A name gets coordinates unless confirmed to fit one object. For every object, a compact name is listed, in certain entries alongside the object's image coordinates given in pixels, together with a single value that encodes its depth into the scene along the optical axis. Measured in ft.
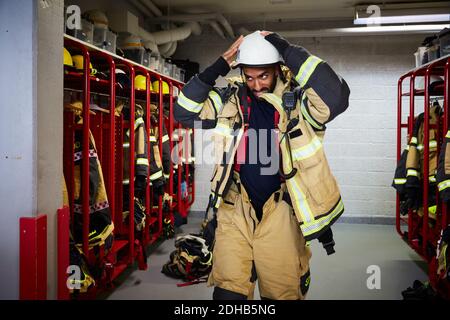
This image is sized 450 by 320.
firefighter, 6.91
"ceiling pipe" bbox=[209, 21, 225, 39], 19.64
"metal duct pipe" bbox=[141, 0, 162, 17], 18.28
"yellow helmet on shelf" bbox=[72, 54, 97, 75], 9.99
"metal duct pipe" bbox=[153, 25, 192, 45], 18.70
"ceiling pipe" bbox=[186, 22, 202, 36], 19.84
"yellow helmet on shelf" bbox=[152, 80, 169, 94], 15.29
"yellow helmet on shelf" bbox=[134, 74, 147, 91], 13.85
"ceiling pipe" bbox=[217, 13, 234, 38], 19.03
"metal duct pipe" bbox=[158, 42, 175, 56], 19.44
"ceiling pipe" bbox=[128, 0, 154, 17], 18.05
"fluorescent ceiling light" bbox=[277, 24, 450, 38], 17.70
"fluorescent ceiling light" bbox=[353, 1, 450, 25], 16.55
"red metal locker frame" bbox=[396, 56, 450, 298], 10.71
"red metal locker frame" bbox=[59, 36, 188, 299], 9.13
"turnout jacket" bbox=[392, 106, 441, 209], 12.82
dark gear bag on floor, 12.49
